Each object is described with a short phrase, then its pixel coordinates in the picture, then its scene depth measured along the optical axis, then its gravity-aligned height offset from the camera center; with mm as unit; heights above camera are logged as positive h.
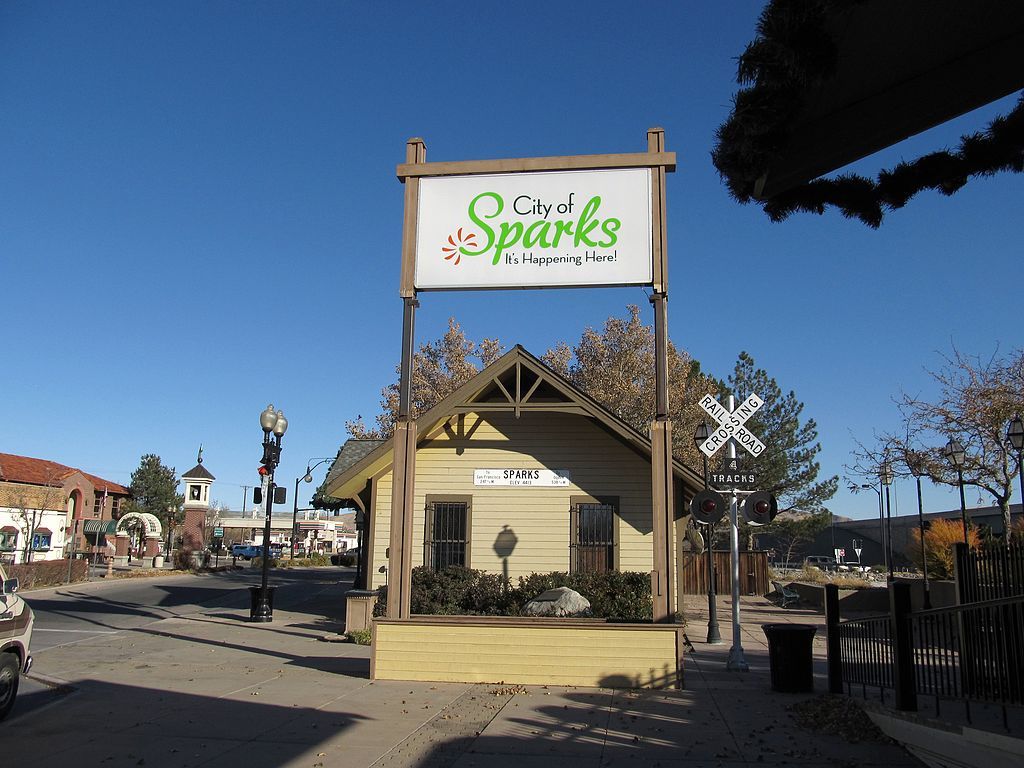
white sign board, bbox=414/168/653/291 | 12250 +4460
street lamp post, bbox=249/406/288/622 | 19609 +1569
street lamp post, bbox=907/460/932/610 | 19647 +723
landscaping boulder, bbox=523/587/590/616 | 14805 -1147
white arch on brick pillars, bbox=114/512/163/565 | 54938 +408
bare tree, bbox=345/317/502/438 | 41906 +8227
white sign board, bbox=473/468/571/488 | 17562 +1236
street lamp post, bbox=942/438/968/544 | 20328 +2162
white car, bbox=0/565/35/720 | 8914 -1173
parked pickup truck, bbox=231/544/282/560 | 72250 -1415
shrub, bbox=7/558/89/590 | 28688 -1454
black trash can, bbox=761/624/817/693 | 10820 -1466
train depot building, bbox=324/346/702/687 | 17172 +1066
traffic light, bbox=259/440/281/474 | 20719 +1877
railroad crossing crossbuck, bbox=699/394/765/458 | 14305 +1953
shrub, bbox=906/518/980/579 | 23281 +6
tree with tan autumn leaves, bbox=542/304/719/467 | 38125 +7482
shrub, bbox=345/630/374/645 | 15516 -1833
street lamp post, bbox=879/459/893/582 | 26883 +2248
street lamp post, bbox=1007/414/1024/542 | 17234 +2252
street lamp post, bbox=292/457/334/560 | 44794 +3290
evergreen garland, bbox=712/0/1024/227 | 3068 +1717
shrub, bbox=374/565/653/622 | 16078 -1032
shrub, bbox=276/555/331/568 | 57925 -1954
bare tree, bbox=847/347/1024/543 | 22969 +3234
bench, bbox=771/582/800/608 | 25719 -1647
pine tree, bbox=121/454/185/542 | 82250 +4258
